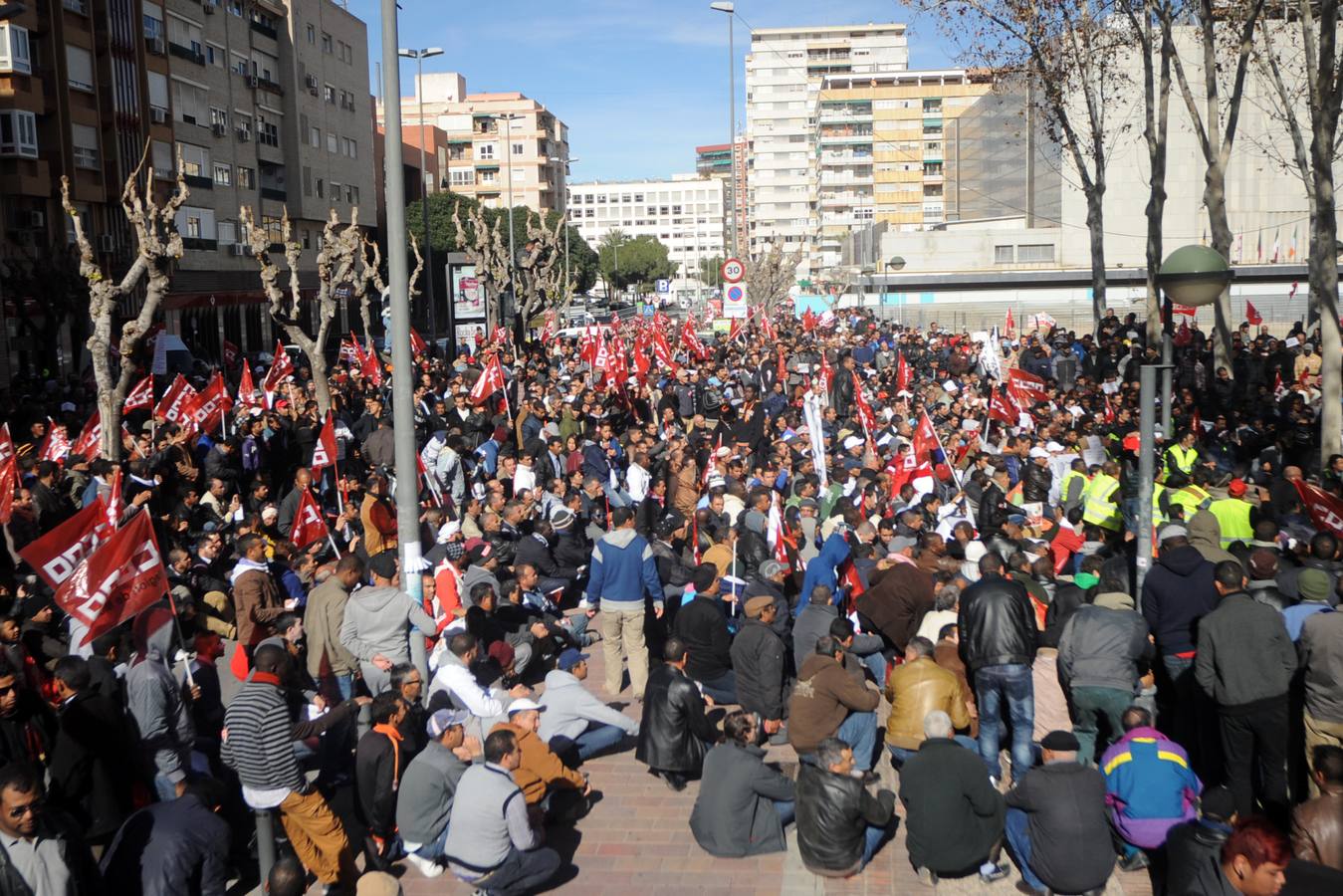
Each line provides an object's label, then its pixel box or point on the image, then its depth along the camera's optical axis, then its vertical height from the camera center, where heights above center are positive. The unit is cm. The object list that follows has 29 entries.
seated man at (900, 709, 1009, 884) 735 -300
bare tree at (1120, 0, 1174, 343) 2348 +264
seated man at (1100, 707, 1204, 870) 721 -288
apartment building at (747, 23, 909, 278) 14112 +2032
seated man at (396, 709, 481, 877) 772 -300
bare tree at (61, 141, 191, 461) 1667 +5
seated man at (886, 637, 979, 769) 839 -272
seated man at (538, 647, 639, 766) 920 -305
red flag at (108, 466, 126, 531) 1071 -171
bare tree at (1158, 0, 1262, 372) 1984 +265
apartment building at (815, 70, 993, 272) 11419 +1269
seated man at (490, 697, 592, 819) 800 -302
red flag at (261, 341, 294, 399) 2165 -132
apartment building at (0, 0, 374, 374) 3709 +639
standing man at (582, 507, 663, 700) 1097 -259
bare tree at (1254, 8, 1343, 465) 1541 +100
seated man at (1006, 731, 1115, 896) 707 -299
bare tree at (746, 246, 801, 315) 6388 +30
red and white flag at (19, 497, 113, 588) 855 -165
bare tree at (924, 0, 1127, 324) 2617 +473
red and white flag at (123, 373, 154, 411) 1812 -135
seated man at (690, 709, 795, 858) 799 -319
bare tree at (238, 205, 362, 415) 2247 +33
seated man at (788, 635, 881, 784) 870 -284
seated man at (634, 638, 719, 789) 892 -302
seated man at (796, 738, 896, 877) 753 -311
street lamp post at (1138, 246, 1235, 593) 899 -7
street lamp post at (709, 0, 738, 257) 3453 +476
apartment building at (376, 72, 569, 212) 11350 +1298
